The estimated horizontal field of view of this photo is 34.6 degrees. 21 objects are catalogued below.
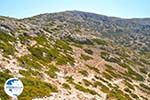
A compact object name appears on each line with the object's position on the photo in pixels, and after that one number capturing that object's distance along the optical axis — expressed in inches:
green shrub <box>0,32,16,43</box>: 1838.4
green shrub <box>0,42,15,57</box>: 1594.7
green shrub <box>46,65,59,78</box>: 1564.1
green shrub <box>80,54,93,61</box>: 2452.6
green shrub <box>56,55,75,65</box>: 1978.2
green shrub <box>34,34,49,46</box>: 2265.3
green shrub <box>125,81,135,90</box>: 2092.5
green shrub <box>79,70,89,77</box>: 1932.3
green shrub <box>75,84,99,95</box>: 1499.8
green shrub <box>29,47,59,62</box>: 1889.6
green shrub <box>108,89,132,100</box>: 1610.6
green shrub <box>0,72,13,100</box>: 924.9
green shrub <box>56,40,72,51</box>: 2522.3
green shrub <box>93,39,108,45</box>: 3805.8
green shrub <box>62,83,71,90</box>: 1431.2
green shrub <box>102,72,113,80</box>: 2101.7
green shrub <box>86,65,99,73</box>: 2172.9
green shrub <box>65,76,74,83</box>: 1605.3
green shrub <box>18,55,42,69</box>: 1533.3
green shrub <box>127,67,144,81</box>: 2477.1
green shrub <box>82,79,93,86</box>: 1707.2
